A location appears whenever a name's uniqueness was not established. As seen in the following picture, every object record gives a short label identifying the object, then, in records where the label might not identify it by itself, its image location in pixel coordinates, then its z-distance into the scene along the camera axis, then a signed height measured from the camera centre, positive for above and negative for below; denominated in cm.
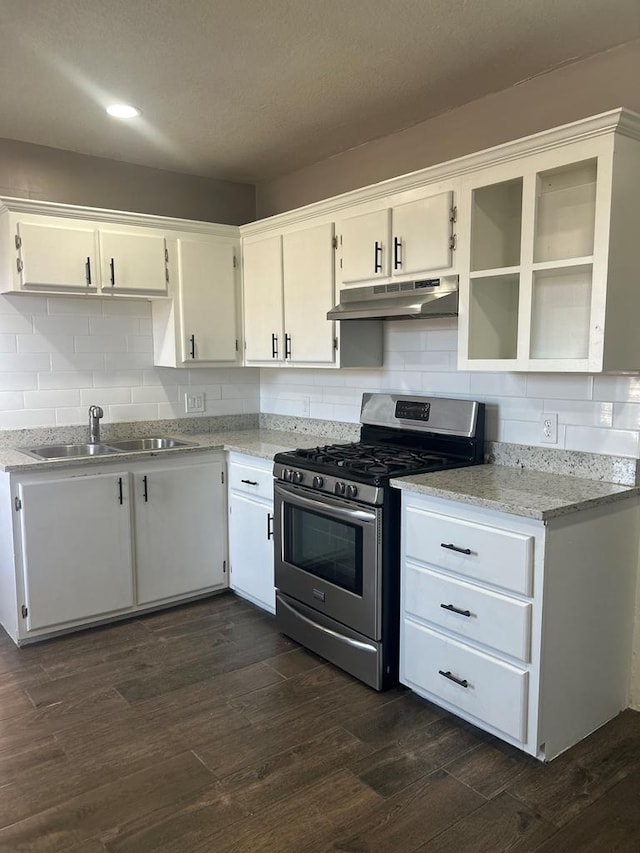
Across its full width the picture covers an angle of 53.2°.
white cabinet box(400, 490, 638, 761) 215 -91
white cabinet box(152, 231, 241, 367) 376 +34
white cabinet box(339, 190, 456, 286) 271 +56
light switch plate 416 -25
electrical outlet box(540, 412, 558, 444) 267 -27
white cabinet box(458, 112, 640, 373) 219 +38
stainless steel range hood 268 +28
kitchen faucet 368 -34
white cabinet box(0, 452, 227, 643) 307 -91
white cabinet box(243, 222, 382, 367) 336 +31
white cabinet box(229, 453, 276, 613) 336 -90
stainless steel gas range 261 -71
